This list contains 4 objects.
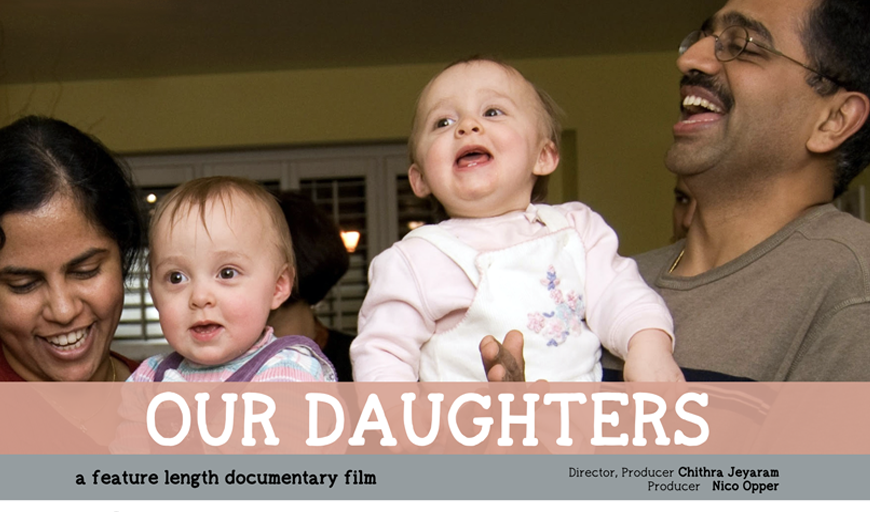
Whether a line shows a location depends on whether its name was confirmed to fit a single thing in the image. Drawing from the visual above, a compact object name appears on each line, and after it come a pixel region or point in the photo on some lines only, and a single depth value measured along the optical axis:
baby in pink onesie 1.18
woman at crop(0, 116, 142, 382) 1.39
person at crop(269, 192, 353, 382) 2.22
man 1.32
